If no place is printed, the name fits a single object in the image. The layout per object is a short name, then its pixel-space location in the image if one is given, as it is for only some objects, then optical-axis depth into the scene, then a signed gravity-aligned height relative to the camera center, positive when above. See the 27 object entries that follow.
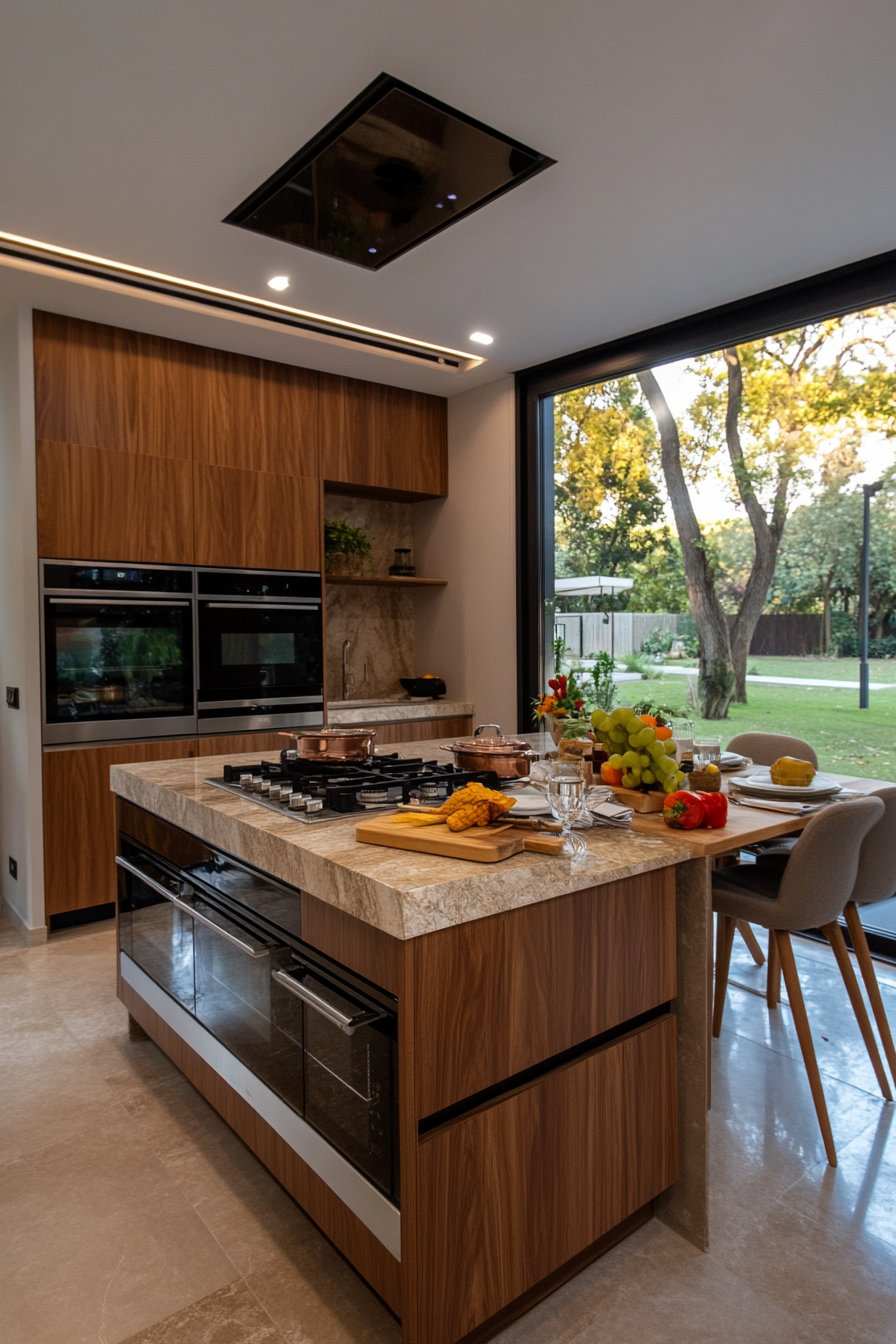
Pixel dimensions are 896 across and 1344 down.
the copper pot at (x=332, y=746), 2.10 -0.26
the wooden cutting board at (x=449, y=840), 1.41 -0.34
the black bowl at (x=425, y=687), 5.00 -0.26
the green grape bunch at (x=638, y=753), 1.87 -0.25
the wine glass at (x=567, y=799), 1.55 -0.29
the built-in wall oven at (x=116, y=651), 3.57 -0.03
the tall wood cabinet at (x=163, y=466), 3.59 +0.85
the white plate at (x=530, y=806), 1.68 -0.34
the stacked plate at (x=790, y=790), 2.14 -0.39
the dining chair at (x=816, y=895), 1.96 -0.64
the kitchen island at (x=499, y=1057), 1.29 -0.72
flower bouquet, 2.46 -0.19
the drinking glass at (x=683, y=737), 2.35 -0.27
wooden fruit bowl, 1.90 -0.36
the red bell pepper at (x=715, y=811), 1.75 -0.36
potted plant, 4.74 +0.55
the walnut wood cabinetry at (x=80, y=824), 3.57 -0.77
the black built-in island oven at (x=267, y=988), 1.37 -0.70
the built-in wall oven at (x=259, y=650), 4.01 -0.03
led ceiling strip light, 3.11 +1.46
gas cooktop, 1.75 -0.32
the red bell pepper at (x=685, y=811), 1.72 -0.35
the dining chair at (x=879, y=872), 2.21 -0.62
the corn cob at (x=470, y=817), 1.51 -0.32
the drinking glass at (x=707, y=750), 2.37 -0.31
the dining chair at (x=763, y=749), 2.92 -0.39
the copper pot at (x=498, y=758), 2.12 -0.29
